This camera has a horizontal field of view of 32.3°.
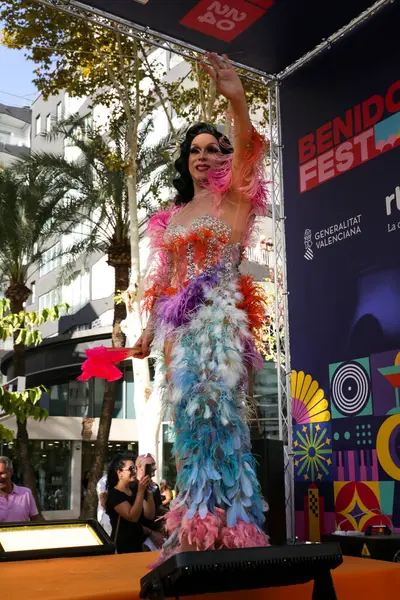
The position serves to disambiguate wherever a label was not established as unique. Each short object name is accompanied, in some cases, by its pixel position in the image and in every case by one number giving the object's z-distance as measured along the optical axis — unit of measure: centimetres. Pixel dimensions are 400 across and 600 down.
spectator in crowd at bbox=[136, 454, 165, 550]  521
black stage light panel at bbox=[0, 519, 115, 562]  300
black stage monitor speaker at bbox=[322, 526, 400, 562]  402
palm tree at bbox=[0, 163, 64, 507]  1603
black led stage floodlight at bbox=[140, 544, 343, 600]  181
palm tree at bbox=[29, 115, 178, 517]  1493
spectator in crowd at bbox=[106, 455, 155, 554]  493
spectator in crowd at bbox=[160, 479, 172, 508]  933
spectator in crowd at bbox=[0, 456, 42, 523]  569
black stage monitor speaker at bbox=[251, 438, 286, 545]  543
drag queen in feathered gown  228
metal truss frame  595
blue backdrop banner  527
